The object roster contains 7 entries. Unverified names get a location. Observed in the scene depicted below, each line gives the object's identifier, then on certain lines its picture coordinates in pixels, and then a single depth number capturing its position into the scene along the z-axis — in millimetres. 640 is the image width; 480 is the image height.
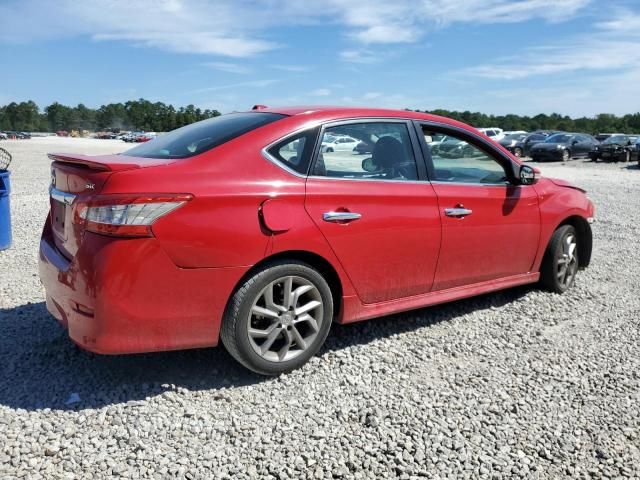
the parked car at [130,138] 88188
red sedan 3094
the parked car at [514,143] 35750
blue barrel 6707
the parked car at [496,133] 38781
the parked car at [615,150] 30766
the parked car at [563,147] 32094
